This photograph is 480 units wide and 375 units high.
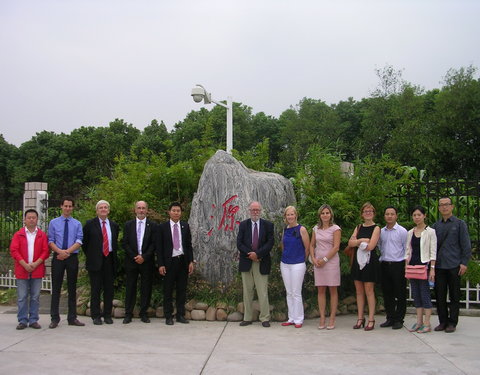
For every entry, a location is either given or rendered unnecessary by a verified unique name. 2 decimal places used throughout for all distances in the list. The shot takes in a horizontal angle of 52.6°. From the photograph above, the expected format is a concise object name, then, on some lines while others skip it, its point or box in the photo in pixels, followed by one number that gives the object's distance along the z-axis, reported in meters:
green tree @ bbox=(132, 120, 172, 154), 29.17
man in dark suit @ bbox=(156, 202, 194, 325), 6.55
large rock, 7.10
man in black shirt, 5.94
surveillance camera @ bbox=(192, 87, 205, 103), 11.32
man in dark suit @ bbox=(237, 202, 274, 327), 6.45
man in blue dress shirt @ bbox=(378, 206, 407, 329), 6.14
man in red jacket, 6.20
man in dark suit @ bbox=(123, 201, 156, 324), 6.59
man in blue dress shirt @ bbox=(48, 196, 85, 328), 6.37
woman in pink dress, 6.22
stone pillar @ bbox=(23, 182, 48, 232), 9.91
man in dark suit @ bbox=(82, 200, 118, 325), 6.51
